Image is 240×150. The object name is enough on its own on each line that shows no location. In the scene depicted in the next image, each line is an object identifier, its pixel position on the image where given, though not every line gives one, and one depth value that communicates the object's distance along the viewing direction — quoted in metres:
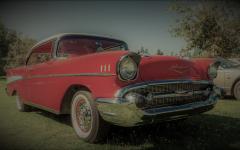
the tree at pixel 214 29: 16.86
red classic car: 2.84
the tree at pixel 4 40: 35.78
